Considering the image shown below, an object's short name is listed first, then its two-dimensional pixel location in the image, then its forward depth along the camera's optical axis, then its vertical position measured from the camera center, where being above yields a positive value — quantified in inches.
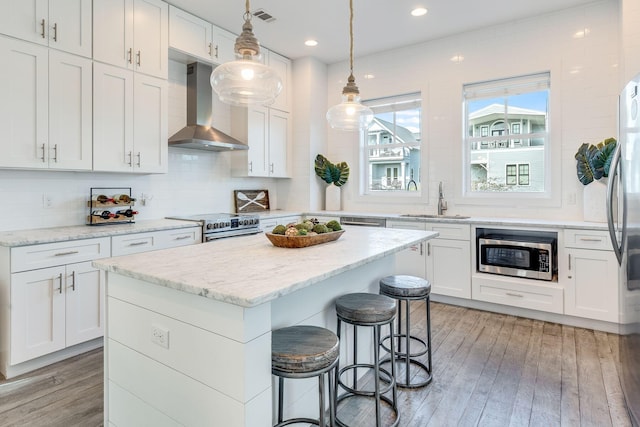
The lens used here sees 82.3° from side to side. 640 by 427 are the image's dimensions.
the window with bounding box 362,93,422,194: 193.9 +37.1
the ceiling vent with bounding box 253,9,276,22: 152.2 +84.2
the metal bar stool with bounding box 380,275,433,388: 91.1 -20.6
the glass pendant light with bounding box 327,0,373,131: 105.1 +29.5
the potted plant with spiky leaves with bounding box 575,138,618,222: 133.4 +15.1
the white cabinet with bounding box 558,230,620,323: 124.6 -21.7
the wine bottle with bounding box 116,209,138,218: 135.2 +0.3
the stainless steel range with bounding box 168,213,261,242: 143.7 -4.4
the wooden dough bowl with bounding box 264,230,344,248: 83.3 -6.1
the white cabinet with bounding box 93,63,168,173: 124.4 +33.6
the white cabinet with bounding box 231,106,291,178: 185.0 +39.0
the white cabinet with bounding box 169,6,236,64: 146.9 +75.3
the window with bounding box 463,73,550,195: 161.2 +36.3
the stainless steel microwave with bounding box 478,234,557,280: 136.1 -16.3
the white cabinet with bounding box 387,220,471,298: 152.5 -19.4
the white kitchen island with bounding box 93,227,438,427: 50.4 -18.1
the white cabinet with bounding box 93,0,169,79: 123.4 +64.5
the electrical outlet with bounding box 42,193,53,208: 122.5 +4.6
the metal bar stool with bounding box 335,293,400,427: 73.7 -21.7
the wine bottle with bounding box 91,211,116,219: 129.9 -0.1
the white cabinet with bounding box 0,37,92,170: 103.1 +32.0
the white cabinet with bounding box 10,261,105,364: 97.0 -27.0
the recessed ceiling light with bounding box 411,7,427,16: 149.8 +83.9
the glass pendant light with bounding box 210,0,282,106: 75.5 +29.4
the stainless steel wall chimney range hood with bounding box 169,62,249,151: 157.8 +46.0
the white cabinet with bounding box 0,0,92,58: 103.0 +57.2
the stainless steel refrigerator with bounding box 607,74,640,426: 69.1 -4.4
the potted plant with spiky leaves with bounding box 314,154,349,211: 206.7 +21.8
